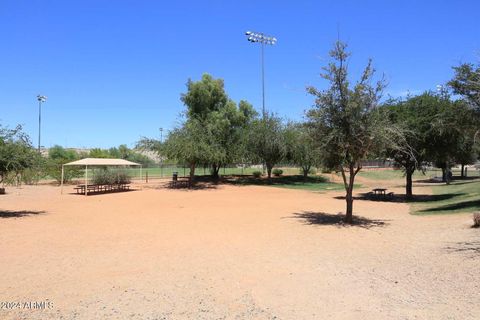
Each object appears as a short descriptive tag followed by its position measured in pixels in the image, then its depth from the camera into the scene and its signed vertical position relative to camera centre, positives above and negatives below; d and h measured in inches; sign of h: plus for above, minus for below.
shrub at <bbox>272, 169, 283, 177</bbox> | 2011.6 -17.2
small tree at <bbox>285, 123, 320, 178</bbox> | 1579.7 +70.9
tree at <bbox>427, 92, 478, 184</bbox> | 657.6 +71.7
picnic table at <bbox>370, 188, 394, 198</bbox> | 1036.1 -65.9
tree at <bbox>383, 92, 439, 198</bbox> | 897.5 +106.5
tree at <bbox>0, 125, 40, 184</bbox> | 640.4 +24.3
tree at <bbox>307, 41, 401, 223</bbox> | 564.4 +69.5
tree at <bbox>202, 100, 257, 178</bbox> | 1395.1 +131.2
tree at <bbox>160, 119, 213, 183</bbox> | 1310.3 +78.0
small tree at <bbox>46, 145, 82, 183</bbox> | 1518.2 -10.4
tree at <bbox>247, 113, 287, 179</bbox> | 1562.5 +107.3
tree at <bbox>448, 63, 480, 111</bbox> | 573.0 +125.2
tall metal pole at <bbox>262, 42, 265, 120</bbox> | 1732.9 +322.9
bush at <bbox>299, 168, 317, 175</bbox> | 2178.9 -13.9
